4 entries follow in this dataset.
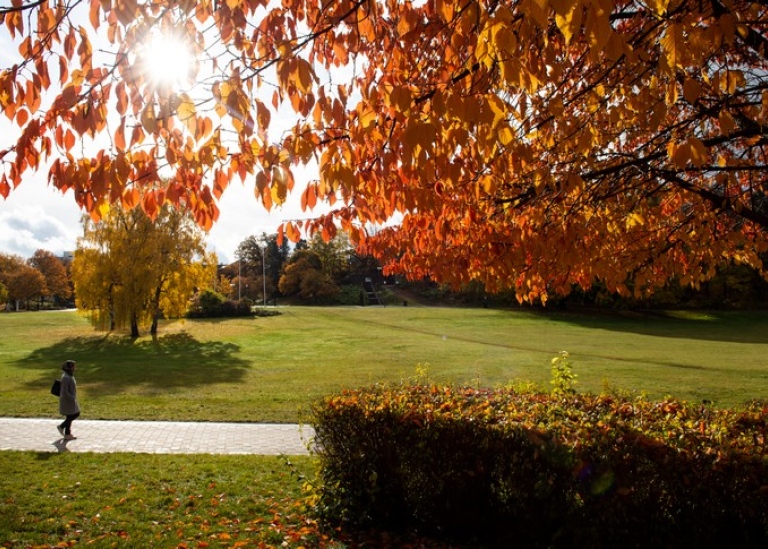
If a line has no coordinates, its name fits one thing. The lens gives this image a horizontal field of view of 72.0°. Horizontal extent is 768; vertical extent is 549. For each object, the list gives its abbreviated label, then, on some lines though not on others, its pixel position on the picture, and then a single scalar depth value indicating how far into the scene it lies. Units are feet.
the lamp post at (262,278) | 211.25
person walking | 32.42
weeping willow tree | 96.27
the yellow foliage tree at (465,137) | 9.48
